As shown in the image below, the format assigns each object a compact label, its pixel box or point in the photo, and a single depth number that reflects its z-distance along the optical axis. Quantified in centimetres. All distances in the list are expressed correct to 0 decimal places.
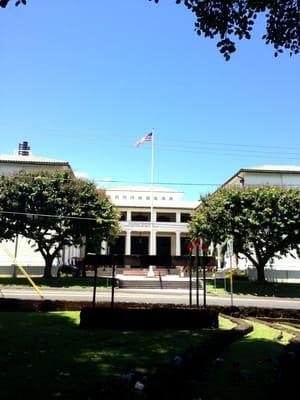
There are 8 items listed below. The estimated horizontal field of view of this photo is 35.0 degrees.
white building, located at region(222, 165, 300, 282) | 5106
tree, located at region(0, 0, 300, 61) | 738
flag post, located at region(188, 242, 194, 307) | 1854
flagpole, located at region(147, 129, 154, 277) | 5619
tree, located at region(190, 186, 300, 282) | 3453
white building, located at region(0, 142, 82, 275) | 4628
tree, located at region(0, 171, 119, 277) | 3697
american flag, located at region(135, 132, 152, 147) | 4431
